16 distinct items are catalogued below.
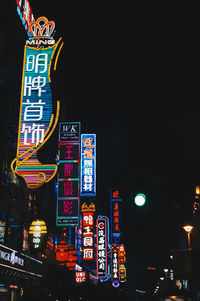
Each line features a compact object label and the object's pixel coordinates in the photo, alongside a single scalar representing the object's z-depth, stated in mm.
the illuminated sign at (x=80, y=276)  35834
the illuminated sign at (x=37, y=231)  20625
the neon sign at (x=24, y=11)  25172
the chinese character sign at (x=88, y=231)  33281
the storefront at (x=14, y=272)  19609
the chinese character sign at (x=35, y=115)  18812
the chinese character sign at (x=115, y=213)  49750
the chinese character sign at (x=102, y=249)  39219
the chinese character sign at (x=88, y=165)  28580
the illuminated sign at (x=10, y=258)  19042
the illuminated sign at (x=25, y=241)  25086
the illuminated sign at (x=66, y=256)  29345
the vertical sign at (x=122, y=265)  47844
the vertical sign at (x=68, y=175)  23734
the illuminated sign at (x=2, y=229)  21541
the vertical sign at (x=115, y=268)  47375
